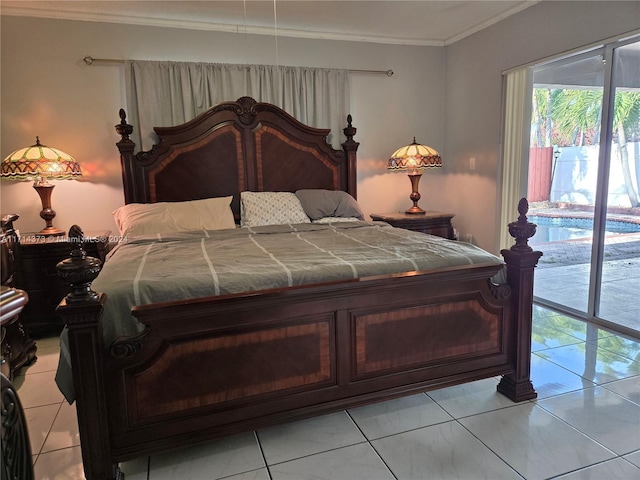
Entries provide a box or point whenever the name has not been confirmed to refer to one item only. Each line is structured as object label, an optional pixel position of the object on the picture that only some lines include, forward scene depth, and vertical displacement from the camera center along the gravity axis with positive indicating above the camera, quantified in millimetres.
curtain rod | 3566 +961
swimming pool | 3098 -495
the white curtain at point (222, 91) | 3672 +736
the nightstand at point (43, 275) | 3125 -691
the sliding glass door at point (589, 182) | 2980 -126
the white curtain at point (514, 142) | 3701 +211
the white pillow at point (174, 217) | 3097 -306
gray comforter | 1692 -420
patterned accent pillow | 3459 -294
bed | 1613 -698
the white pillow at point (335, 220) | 3531 -395
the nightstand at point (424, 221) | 4027 -487
